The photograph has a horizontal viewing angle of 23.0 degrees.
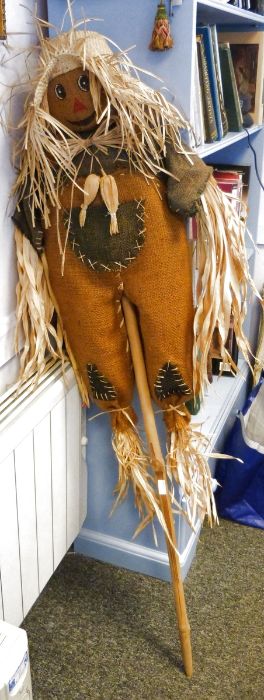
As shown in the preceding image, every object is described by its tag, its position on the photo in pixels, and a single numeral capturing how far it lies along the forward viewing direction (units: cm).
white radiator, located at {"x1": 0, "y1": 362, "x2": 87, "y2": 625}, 128
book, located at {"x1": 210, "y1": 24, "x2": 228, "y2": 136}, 161
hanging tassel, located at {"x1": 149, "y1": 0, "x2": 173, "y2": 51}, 118
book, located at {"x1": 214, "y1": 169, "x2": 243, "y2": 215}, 196
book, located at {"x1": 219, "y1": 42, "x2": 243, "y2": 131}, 173
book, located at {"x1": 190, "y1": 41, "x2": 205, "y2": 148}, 142
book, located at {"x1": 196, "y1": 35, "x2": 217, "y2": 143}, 154
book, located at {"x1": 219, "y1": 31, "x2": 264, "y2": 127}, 191
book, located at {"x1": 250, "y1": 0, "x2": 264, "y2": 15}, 189
